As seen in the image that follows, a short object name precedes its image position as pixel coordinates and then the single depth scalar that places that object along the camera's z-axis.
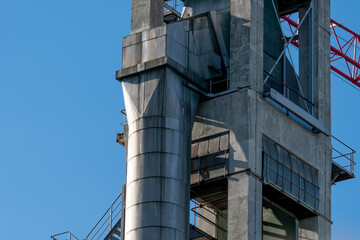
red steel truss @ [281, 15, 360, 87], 111.06
